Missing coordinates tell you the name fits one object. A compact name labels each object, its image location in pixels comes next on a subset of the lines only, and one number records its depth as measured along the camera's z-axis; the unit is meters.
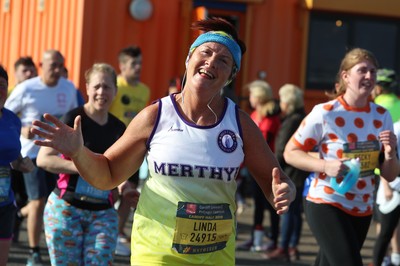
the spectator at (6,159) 12.58
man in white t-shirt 18.58
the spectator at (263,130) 21.08
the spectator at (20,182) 19.39
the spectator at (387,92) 18.73
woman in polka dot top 13.05
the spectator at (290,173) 20.12
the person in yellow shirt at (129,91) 21.03
